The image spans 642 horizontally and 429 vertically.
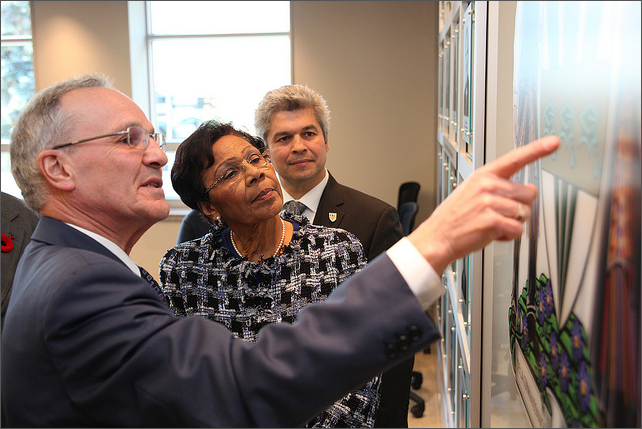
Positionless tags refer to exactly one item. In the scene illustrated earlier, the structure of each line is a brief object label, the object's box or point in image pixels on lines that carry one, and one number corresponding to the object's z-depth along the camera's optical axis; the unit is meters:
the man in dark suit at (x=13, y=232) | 2.07
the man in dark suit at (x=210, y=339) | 0.81
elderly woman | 1.47
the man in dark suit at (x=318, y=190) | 1.90
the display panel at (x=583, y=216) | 0.58
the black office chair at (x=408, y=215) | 3.94
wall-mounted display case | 1.65
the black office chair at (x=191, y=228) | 1.87
